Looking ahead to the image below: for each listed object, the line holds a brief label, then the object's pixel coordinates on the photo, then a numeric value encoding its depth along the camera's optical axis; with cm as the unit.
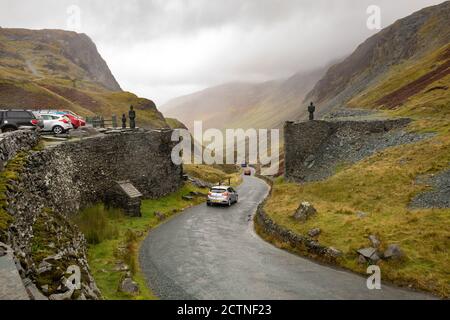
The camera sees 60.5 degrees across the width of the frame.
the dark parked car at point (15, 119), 3203
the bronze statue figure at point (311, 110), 4897
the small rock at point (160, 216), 3459
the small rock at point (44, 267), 1267
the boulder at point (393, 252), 1955
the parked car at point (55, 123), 3603
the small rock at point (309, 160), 4803
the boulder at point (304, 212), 2703
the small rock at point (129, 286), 1686
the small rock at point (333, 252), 2138
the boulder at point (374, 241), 2097
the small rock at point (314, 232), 2393
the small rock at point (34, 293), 976
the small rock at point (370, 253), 2014
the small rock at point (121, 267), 1957
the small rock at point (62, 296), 1111
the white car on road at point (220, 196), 4241
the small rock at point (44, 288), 1122
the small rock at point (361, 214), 2570
